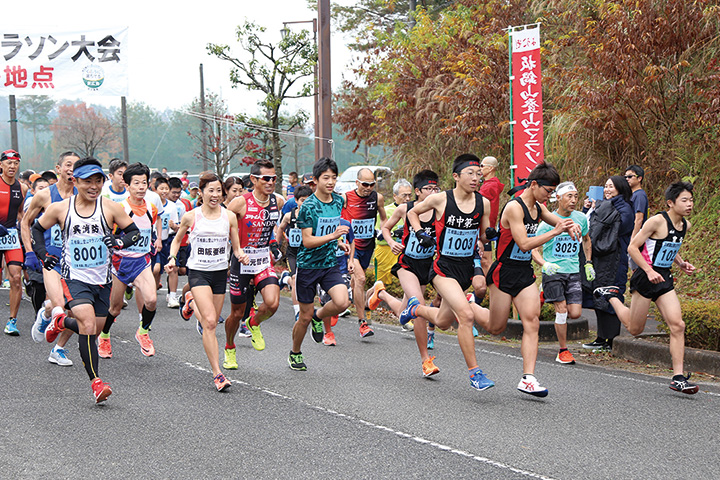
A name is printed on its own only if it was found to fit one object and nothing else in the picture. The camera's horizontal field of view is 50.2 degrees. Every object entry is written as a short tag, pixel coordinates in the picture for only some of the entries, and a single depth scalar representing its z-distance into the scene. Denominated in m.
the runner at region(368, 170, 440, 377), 7.60
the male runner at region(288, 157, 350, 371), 7.61
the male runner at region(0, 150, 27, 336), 9.80
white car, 27.17
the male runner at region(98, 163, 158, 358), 8.46
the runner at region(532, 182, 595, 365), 8.59
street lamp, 24.08
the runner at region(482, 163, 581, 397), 6.66
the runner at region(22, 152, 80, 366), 7.42
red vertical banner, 11.20
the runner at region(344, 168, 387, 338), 10.11
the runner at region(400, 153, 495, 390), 6.92
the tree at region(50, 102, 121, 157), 73.50
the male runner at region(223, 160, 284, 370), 8.02
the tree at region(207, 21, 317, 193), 24.80
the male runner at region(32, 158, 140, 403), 6.45
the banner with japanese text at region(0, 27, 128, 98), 19.17
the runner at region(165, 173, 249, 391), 7.16
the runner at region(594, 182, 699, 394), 7.06
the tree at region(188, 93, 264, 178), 30.19
